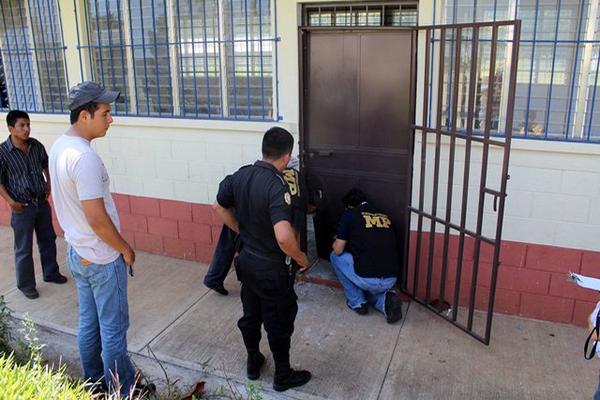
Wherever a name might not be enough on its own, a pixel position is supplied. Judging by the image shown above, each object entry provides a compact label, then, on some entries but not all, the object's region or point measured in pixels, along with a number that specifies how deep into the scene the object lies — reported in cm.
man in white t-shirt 259
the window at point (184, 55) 450
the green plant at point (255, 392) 290
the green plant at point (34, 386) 200
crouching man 389
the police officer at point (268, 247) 280
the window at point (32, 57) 534
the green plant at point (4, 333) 340
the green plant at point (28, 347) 295
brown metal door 397
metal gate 352
